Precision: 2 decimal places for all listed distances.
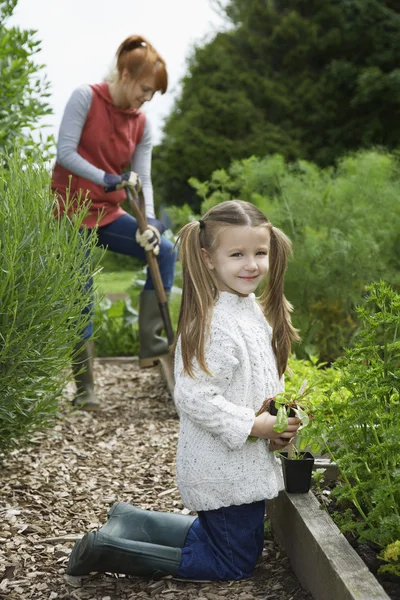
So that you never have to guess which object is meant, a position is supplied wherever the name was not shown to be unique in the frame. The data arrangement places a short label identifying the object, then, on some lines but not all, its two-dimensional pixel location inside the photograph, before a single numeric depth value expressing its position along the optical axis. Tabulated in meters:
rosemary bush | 2.98
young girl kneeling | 2.48
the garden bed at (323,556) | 2.12
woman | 4.58
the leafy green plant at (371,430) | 2.29
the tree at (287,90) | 17.03
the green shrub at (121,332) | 7.23
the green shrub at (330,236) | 5.51
